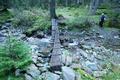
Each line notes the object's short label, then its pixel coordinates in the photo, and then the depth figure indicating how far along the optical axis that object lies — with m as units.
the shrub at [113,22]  6.46
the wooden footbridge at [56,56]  2.41
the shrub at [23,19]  5.76
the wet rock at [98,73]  2.73
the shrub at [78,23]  5.78
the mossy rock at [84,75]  2.52
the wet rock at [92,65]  2.95
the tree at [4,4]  7.07
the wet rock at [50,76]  2.18
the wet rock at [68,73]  2.27
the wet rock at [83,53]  3.42
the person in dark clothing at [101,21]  6.08
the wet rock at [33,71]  2.18
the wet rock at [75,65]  2.70
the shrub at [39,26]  4.87
